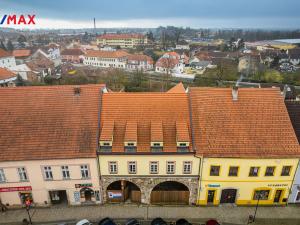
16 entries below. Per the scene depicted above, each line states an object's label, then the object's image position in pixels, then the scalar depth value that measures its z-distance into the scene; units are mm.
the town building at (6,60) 98606
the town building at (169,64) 97125
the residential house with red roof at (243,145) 25219
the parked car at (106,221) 24045
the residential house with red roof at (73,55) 139375
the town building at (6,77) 64750
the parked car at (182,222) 24078
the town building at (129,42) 197125
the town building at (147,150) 25141
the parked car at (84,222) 23978
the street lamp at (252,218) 25109
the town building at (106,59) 118000
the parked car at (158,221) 24219
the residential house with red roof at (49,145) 25172
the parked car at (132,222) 24044
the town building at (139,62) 111250
